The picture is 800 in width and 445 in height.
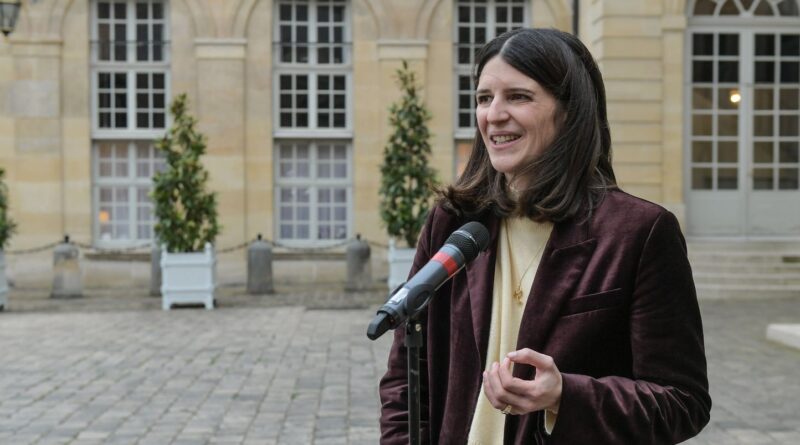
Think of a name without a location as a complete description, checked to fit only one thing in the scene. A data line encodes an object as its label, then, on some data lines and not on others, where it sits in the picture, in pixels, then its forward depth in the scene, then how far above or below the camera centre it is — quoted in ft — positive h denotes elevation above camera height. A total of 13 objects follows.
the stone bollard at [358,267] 56.75 -3.06
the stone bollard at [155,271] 55.62 -3.23
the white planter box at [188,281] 48.73 -3.24
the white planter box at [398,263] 51.01 -2.57
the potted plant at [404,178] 51.01 +1.20
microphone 6.19 -0.40
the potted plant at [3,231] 48.11 -1.15
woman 6.62 -0.52
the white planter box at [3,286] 48.06 -3.43
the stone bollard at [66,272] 55.21 -3.28
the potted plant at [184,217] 48.78 -0.55
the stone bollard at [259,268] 56.13 -3.09
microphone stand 6.63 -0.99
